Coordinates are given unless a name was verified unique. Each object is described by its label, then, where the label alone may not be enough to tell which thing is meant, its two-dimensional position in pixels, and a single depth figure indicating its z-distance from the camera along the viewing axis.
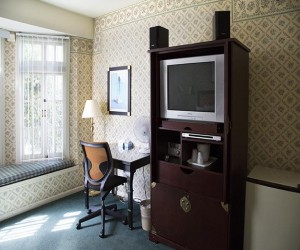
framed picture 3.31
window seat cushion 2.86
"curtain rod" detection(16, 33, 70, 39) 3.31
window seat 2.84
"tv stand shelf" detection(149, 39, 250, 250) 1.85
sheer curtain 3.38
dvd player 1.90
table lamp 3.38
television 1.88
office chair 2.51
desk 2.58
